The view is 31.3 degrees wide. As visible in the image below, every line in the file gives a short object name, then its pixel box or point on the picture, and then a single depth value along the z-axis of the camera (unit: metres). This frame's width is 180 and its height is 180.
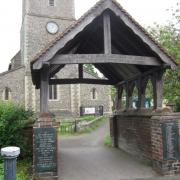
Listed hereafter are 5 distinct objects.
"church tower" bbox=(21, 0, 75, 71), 35.50
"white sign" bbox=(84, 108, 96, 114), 36.47
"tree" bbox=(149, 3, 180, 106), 16.59
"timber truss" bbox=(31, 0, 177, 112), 8.83
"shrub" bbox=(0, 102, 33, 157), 10.48
